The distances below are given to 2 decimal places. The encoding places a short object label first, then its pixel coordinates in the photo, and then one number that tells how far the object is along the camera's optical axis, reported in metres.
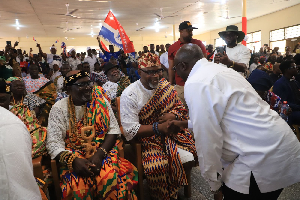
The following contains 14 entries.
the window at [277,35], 14.80
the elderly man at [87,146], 2.06
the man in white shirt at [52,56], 8.42
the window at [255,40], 17.09
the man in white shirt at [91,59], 8.96
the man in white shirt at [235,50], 3.51
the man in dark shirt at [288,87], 3.63
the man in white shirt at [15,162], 0.84
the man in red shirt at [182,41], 3.57
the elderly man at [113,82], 3.84
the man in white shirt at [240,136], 1.38
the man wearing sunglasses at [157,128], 2.30
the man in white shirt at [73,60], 8.80
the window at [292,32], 13.51
